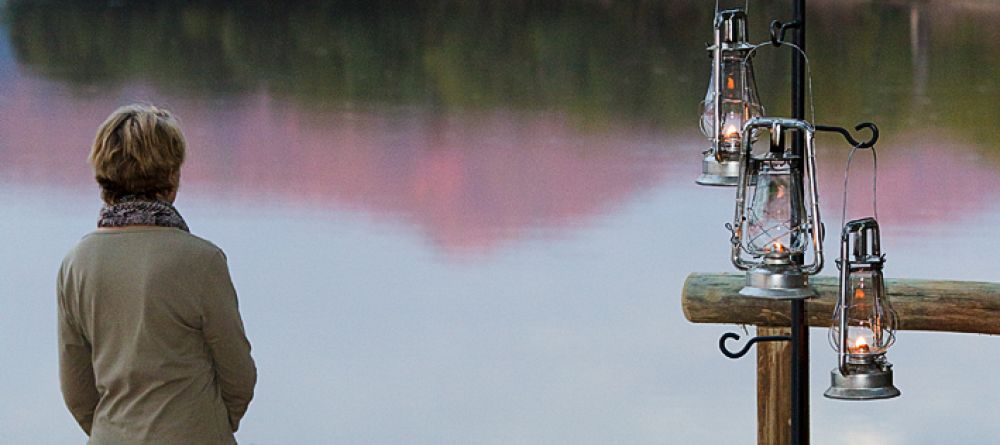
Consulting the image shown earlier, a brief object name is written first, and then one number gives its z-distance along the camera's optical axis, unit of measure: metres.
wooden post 6.98
